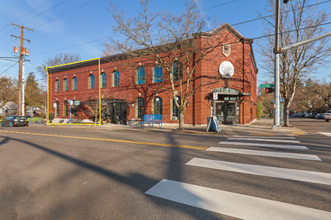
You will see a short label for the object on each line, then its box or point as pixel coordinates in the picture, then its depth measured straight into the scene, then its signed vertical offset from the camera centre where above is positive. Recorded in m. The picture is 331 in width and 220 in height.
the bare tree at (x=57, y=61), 39.03 +11.10
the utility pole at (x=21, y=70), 25.88 +5.92
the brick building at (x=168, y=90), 19.31 +2.59
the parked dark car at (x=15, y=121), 22.89 -1.18
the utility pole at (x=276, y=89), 14.23 +1.65
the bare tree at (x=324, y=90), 45.41 +5.07
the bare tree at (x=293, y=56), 16.41 +5.03
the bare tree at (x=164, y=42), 13.76 +5.35
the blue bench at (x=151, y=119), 18.48 -0.82
